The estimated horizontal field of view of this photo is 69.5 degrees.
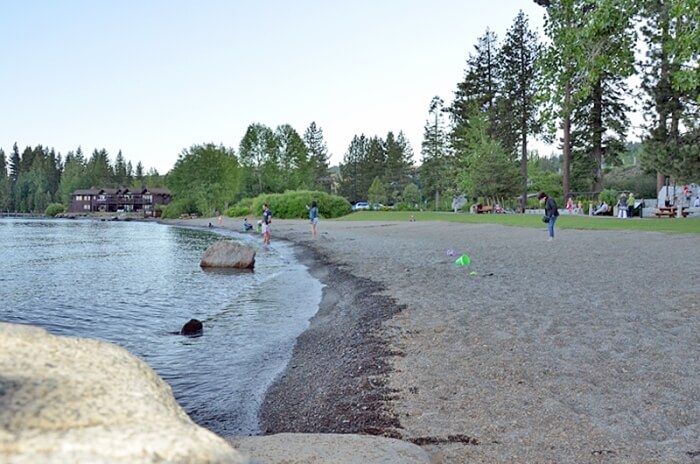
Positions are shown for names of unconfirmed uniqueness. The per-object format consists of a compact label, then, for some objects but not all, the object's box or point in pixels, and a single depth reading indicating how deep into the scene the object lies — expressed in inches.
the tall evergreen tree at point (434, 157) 3572.8
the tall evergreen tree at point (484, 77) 2751.0
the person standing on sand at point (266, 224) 1320.1
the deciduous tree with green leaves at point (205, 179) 3782.0
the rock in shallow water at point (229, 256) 874.1
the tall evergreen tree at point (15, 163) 6672.2
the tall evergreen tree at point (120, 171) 6328.7
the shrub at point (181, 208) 3939.5
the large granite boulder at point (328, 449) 133.3
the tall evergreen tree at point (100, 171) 5999.0
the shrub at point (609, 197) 1753.2
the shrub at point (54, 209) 5433.1
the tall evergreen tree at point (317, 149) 4989.7
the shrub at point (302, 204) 2802.7
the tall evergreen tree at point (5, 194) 6087.6
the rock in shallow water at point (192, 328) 423.8
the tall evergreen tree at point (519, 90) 2407.7
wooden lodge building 5285.4
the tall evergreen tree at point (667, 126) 921.5
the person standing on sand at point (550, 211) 894.1
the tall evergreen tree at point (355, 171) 4867.1
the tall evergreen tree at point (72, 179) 5782.5
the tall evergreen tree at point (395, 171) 4549.2
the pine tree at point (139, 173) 6883.9
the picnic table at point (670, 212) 1433.9
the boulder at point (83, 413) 58.4
